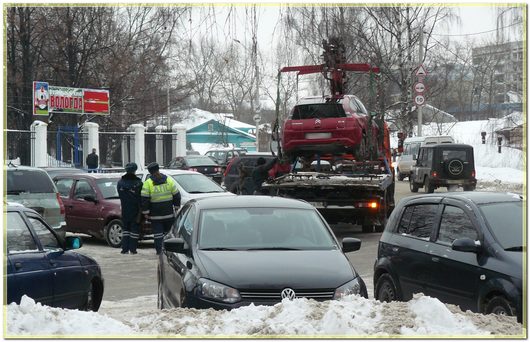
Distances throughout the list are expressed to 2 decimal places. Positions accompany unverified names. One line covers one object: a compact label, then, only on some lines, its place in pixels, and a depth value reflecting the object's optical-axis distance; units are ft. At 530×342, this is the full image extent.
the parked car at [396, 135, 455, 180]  130.00
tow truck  58.08
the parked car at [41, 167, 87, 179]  73.01
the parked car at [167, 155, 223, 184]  108.88
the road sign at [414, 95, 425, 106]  122.83
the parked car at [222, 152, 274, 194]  86.89
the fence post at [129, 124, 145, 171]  120.06
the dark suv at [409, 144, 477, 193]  104.67
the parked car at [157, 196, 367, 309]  24.64
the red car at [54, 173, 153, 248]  56.03
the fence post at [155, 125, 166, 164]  126.31
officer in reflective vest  49.42
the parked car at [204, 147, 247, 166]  143.24
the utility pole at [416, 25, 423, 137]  128.06
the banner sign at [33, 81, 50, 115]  112.47
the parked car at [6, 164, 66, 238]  50.26
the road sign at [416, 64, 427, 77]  118.98
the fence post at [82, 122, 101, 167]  111.45
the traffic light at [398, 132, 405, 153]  80.98
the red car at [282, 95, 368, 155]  62.23
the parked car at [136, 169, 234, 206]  58.23
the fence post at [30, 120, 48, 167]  103.78
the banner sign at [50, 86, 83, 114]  115.34
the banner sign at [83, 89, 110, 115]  118.93
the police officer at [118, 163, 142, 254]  51.49
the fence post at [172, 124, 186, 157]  127.13
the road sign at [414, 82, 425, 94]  120.24
